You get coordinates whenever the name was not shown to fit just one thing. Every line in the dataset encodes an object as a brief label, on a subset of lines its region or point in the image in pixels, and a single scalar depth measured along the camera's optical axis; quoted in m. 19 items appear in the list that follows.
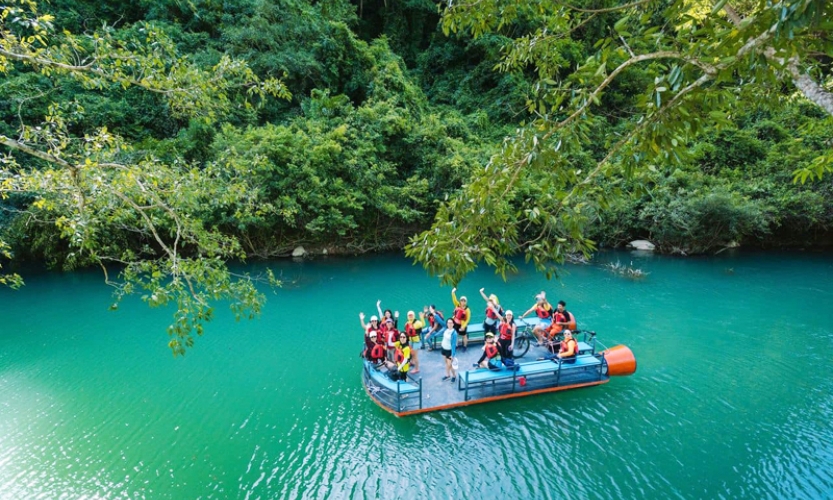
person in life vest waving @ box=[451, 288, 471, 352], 9.74
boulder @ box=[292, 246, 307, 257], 22.31
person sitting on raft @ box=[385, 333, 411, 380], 8.12
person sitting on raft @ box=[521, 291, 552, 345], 10.20
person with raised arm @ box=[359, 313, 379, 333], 8.89
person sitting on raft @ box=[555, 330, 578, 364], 8.59
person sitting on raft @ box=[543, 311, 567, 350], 9.67
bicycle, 9.61
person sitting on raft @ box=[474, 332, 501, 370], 8.38
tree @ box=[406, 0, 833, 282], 2.53
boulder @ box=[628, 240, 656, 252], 23.33
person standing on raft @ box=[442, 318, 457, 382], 8.71
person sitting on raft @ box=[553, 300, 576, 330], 9.65
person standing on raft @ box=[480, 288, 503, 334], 9.71
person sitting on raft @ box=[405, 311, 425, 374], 8.96
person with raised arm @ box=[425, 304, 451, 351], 10.07
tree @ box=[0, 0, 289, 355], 3.87
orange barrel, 8.85
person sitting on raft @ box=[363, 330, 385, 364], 8.60
